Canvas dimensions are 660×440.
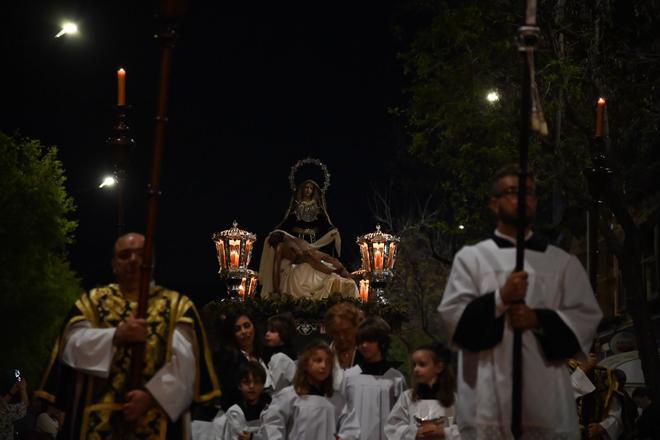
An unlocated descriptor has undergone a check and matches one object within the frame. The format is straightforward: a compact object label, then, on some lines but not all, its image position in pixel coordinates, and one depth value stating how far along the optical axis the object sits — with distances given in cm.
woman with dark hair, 1323
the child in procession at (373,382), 1302
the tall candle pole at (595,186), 1351
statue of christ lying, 2381
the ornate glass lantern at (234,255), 2370
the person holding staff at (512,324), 734
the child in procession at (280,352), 1413
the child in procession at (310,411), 1225
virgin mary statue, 2450
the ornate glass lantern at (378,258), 2284
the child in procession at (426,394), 1131
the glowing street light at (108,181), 1644
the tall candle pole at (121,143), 1348
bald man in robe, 838
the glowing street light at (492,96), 2567
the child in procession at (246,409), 1277
